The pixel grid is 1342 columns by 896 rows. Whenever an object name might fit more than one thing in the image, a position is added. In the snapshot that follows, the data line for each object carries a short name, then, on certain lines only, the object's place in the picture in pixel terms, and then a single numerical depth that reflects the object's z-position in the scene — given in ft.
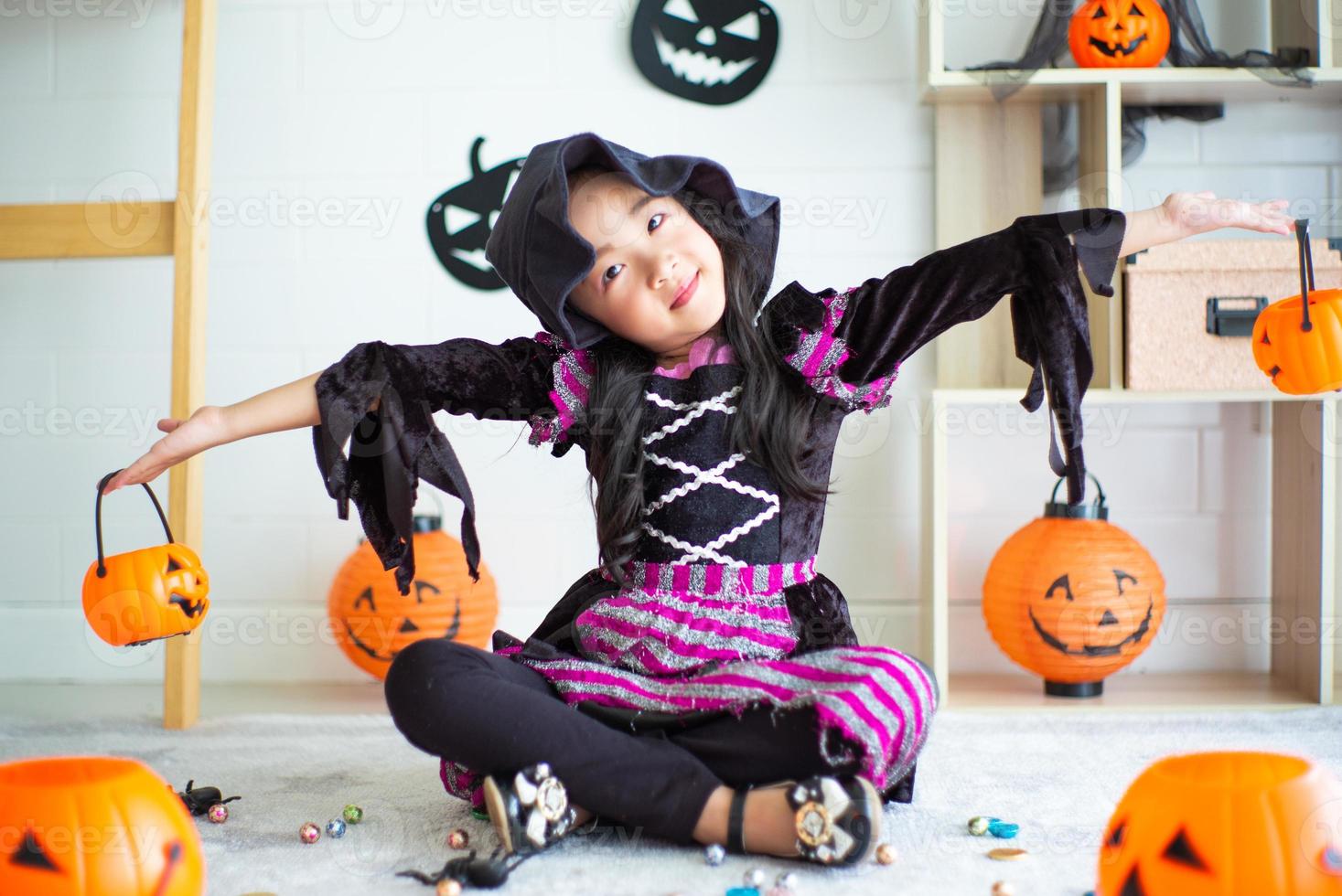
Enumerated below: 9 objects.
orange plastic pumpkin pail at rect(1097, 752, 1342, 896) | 2.50
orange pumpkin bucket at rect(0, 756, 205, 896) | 2.71
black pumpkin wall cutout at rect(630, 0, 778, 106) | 6.66
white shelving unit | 5.87
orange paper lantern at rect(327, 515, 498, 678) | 6.11
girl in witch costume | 3.69
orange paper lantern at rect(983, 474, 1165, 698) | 5.80
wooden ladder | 5.68
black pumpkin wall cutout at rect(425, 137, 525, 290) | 6.76
